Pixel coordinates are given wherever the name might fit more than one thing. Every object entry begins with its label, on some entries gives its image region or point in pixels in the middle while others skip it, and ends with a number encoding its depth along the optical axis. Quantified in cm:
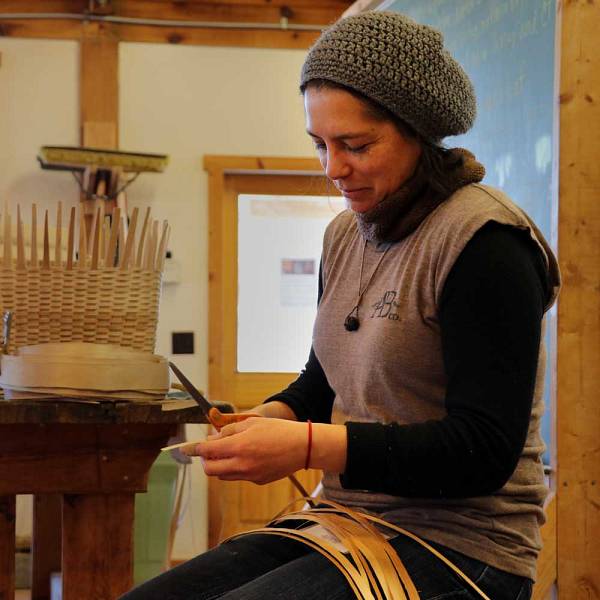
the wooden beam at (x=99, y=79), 432
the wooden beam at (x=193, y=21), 432
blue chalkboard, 202
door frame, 441
